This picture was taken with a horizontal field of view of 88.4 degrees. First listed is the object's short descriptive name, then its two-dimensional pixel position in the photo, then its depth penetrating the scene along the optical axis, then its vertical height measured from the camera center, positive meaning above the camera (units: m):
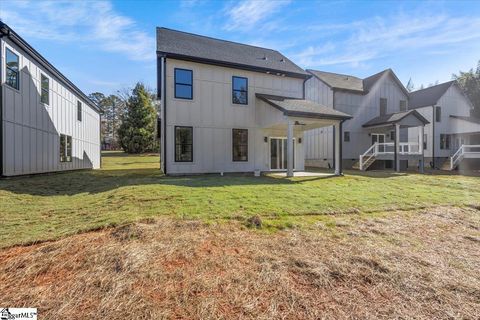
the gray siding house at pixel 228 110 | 11.96 +2.46
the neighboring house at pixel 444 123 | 21.78 +3.21
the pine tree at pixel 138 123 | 32.25 +4.74
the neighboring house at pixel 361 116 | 19.17 +3.47
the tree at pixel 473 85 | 35.66 +11.04
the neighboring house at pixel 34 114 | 9.65 +2.20
